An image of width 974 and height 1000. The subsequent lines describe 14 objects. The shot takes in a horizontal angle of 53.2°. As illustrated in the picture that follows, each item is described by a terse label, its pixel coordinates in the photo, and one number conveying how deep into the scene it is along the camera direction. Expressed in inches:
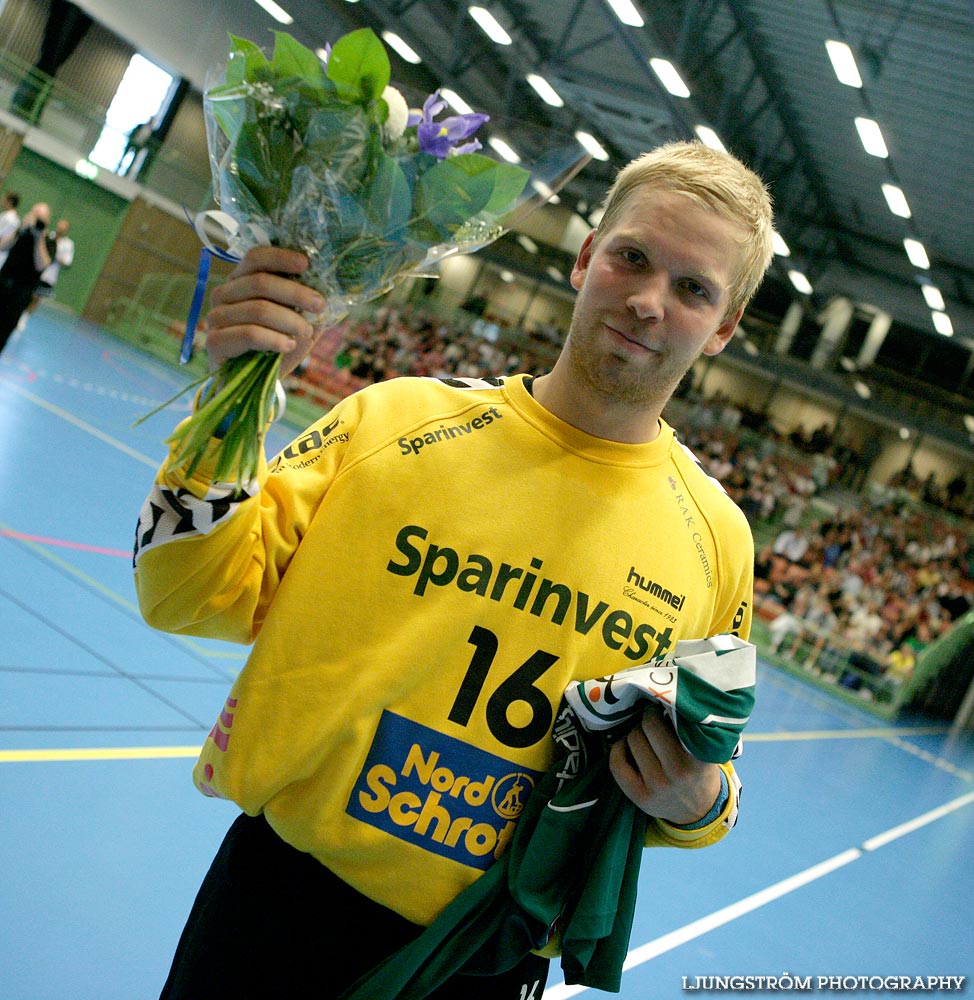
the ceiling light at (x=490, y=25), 625.6
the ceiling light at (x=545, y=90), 691.4
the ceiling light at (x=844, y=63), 493.0
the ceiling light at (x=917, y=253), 744.7
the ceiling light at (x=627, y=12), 500.1
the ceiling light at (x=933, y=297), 831.1
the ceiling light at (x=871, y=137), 565.3
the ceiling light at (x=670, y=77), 549.6
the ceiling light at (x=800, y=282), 924.6
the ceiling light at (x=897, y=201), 681.6
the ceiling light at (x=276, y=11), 753.0
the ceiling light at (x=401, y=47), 772.5
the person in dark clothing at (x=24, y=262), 336.5
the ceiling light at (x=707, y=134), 621.4
